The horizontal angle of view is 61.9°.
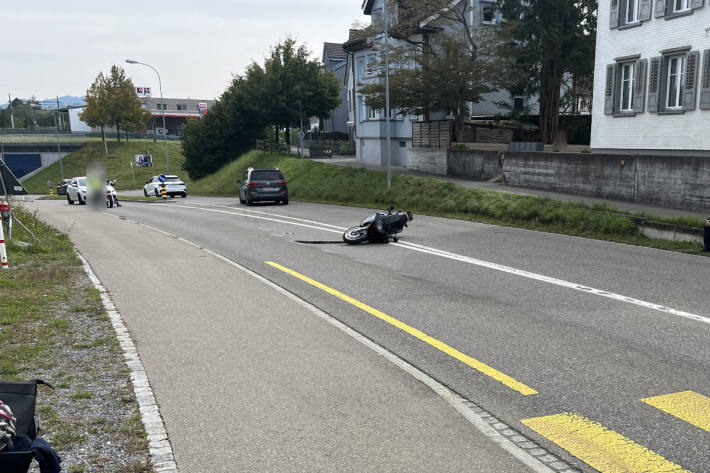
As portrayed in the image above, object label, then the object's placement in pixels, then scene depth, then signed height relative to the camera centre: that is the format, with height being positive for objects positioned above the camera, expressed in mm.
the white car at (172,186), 40819 -2727
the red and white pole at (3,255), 10633 -1867
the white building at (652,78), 20781 +2289
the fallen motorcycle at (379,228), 14211 -2034
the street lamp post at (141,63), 45894 +6563
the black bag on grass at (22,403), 2858 -1243
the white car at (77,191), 36938 -2655
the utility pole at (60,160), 71031 -1379
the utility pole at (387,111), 25156 +1353
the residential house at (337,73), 69688 +8229
